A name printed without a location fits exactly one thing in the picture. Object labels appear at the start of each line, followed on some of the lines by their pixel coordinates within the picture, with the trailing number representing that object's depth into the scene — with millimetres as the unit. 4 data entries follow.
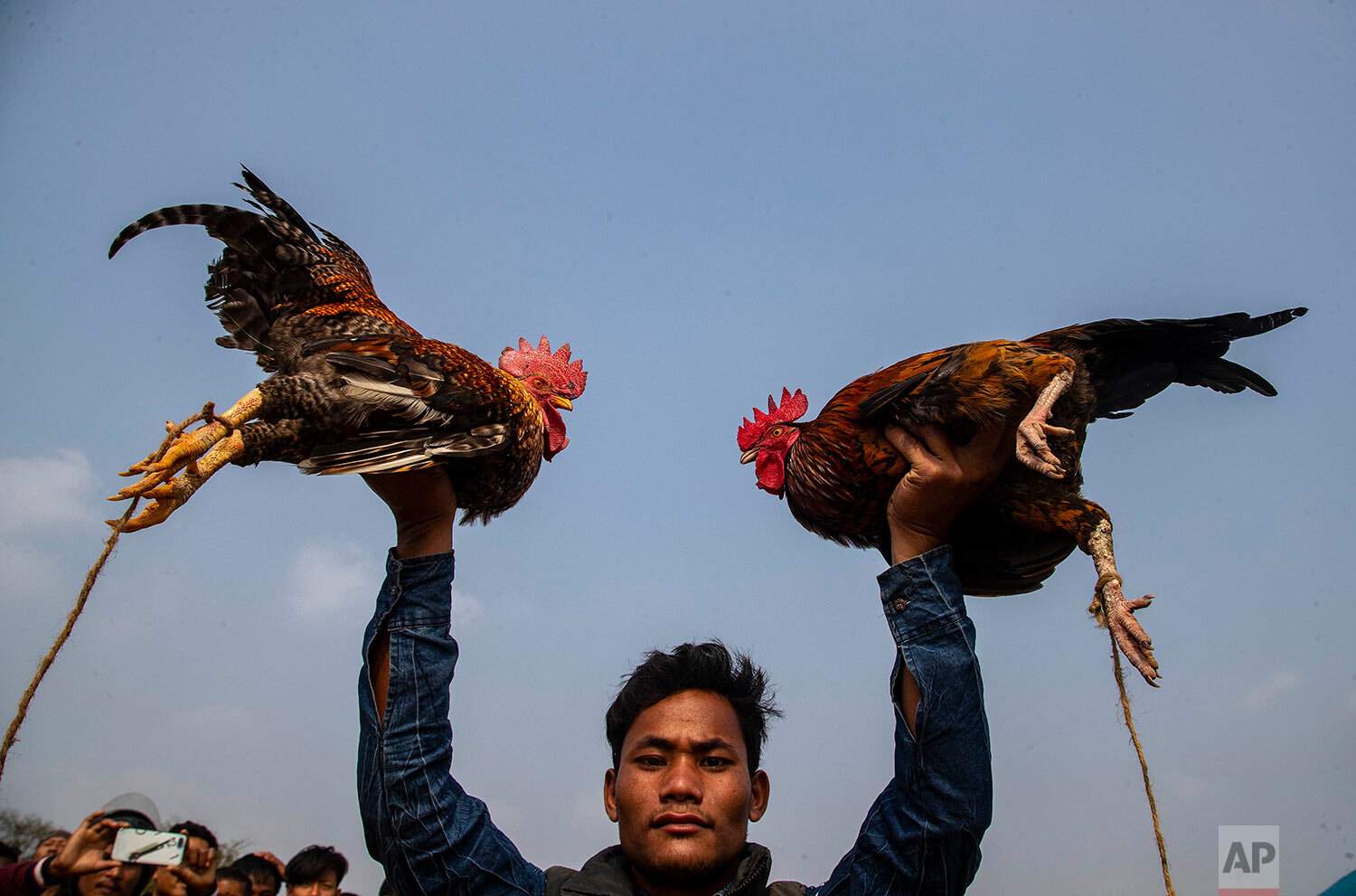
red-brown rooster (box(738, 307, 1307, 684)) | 2469
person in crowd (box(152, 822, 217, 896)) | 4324
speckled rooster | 2252
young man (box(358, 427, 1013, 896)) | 2023
